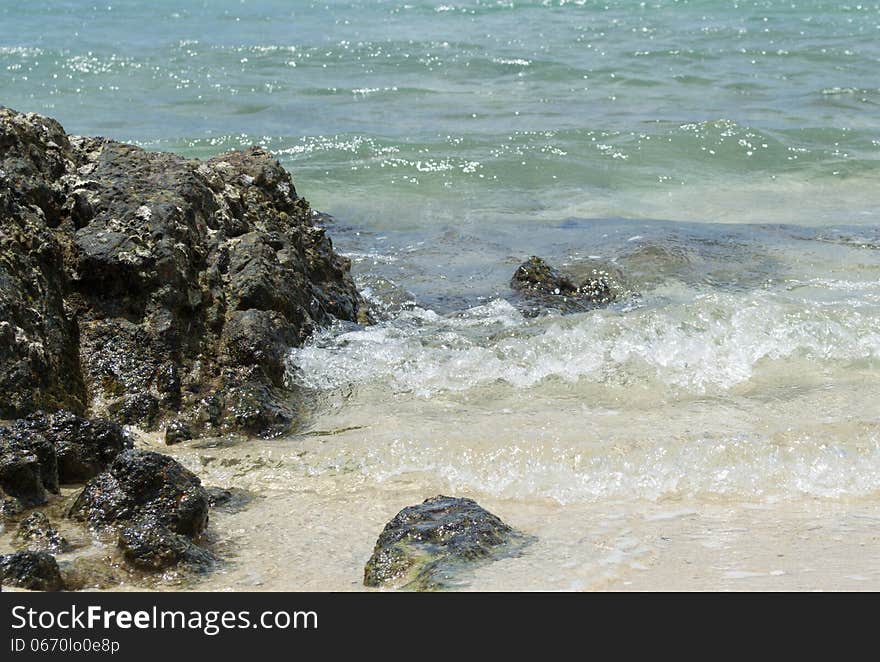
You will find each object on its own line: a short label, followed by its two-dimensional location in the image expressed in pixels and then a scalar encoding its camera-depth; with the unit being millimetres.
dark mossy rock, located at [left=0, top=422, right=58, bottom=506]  4059
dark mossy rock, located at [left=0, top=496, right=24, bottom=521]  3969
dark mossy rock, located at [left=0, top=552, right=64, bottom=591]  3373
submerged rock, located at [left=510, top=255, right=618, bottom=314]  7934
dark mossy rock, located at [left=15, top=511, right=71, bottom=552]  3775
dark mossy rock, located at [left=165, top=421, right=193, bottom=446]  5152
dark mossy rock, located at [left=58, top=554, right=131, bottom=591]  3551
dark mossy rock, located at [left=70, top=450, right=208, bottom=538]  3953
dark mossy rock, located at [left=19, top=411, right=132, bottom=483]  4414
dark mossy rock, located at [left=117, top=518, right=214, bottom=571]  3709
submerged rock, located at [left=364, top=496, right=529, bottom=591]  3617
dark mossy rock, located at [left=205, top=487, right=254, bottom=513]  4434
